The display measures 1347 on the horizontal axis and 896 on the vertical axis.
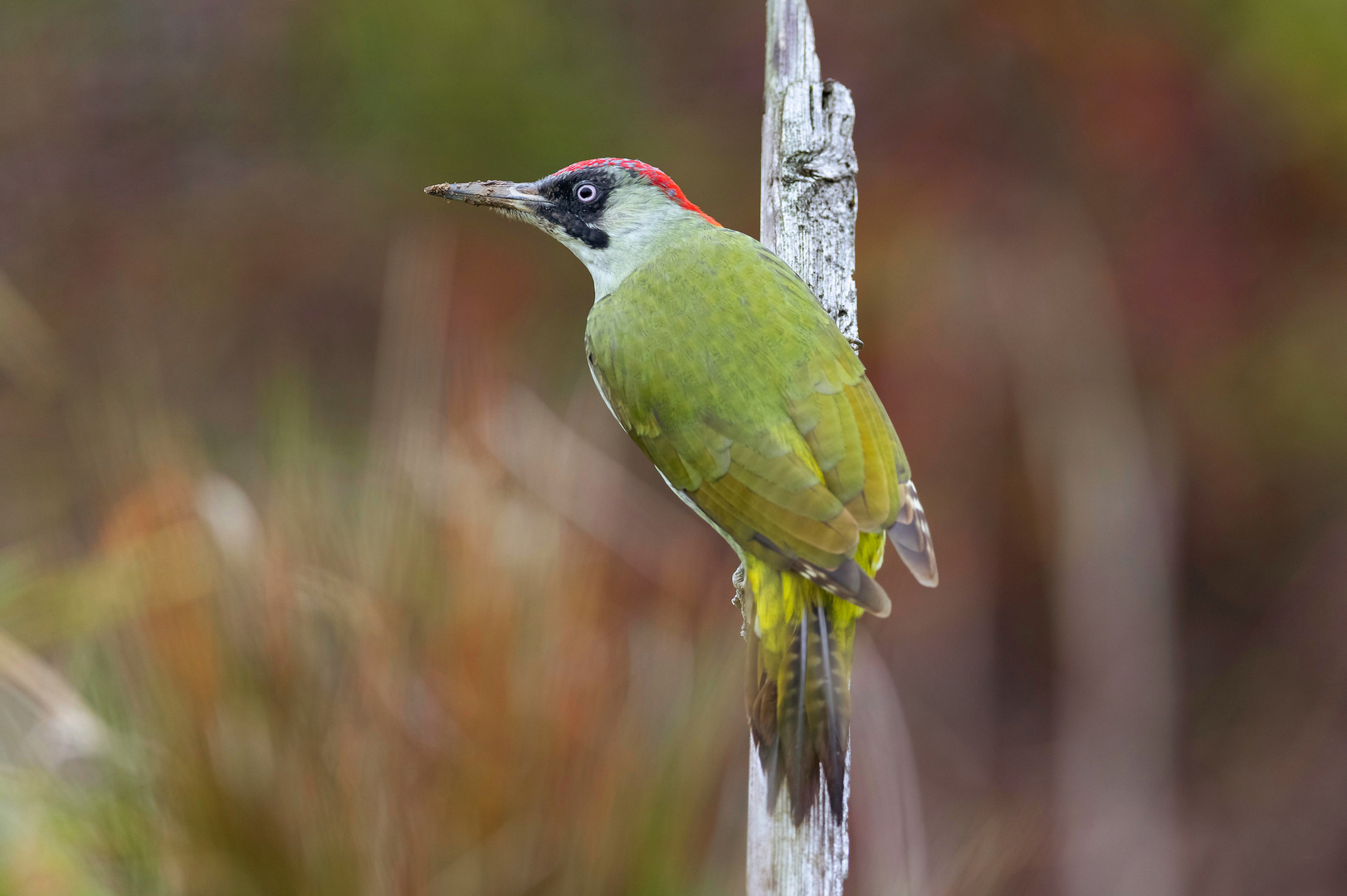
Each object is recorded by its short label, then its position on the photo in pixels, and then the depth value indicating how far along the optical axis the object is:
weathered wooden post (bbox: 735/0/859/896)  4.96
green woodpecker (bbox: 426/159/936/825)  4.26
